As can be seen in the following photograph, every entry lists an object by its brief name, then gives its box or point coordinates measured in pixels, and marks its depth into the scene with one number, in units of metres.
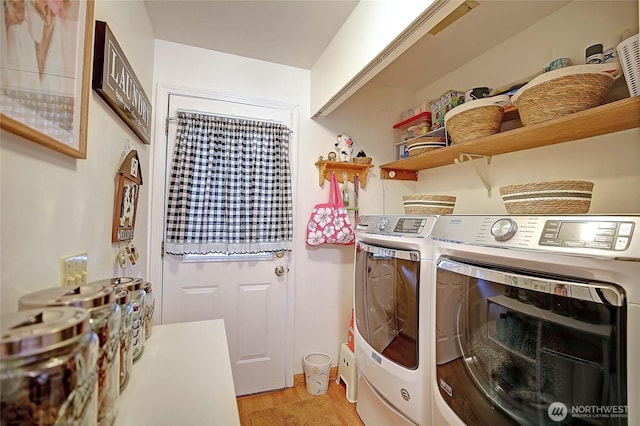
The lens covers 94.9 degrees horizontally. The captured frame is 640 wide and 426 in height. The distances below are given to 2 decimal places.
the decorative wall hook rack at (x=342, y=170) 2.20
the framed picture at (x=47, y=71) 0.52
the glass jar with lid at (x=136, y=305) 0.85
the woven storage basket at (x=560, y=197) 1.00
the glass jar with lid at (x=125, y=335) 0.69
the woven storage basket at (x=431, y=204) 1.61
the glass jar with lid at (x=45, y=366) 0.35
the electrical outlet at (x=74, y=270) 0.74
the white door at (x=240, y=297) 1.93
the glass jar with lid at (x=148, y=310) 1.04
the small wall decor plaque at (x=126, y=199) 1.14
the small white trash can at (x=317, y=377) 2.05
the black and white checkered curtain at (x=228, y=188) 1.87
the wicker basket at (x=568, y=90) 1.10
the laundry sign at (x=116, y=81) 0.90
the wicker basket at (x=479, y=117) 1.48
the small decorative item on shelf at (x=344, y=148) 2.25
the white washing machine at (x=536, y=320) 0.65
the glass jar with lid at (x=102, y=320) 0.53
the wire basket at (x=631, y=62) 1.02
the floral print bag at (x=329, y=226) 2.13
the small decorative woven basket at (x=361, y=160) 2.27
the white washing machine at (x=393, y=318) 1.22
